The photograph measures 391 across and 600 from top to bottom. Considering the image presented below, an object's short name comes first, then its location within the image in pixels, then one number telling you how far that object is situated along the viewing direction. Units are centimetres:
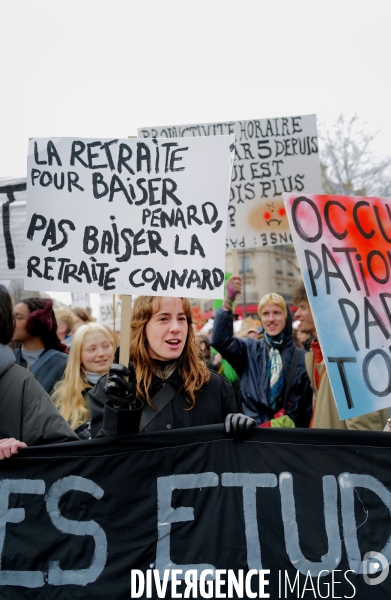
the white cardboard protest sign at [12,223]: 432
